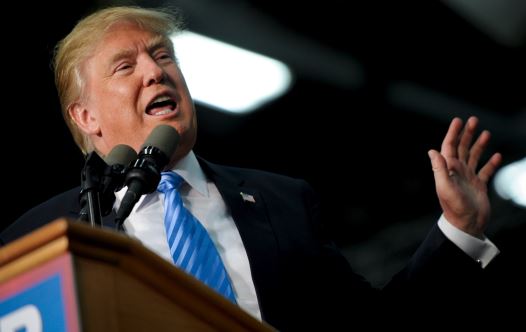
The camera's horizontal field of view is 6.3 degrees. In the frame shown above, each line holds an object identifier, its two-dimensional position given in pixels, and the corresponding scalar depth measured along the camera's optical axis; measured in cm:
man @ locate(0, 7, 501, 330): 608
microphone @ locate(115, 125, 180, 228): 585
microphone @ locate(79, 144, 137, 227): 583
